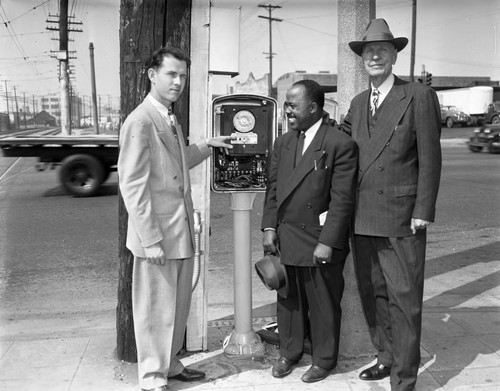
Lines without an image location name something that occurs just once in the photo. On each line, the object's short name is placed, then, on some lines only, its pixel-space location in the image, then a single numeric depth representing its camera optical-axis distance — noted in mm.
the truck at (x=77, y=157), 10828
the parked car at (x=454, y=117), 35800
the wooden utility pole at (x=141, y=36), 3396
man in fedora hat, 2988
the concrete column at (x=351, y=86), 3535
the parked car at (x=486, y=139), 18781
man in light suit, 2928
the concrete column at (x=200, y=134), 3502
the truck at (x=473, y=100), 35969
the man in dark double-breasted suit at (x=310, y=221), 3150
